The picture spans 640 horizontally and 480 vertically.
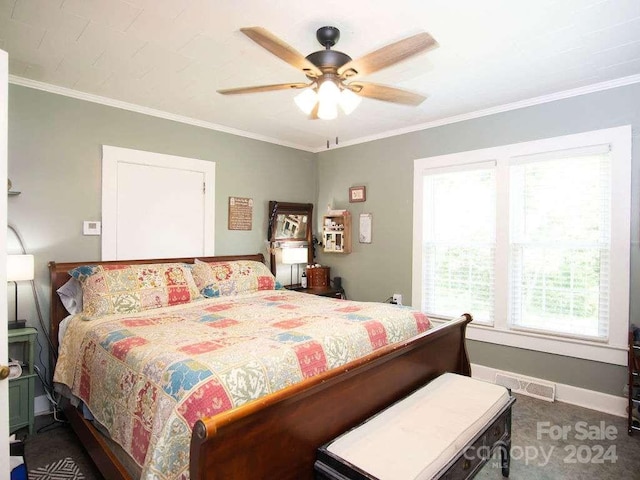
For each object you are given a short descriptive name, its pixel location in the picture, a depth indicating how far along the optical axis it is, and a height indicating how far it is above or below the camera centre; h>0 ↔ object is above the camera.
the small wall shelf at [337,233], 4.50 +0.07
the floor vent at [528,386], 3.04 -1.28
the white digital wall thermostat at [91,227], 3.05 +0.09
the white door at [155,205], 3.19 +0.31
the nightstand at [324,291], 4.25 -0.62
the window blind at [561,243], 2.87 -0.03
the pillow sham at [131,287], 2.53 -0.38
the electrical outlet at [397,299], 4.01 -0.66
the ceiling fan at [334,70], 1.66 +0.88
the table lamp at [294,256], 4.34 -0.21
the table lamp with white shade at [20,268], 2.41 -0.21
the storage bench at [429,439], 1.43 -0.89
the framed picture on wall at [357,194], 4.38 +0.55
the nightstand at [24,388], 2.47 -1.04
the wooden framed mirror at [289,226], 4.39 +0.16
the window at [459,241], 3.47 -0.02
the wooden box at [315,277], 4.53 -0.48
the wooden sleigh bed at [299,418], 1.19 -0.75
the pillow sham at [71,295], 2.75 -0.44
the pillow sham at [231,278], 3.24 -0.37
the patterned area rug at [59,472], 2.06 -1.37
